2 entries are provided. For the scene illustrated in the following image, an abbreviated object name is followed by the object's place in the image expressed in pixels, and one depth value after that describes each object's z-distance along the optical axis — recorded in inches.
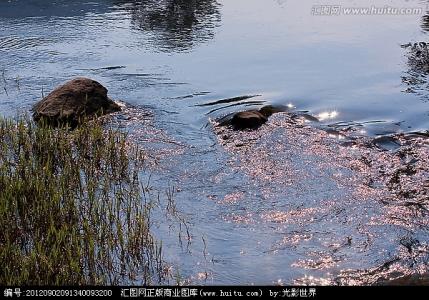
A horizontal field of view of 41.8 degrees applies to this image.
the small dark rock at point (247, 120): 460.4
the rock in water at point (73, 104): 463.2
